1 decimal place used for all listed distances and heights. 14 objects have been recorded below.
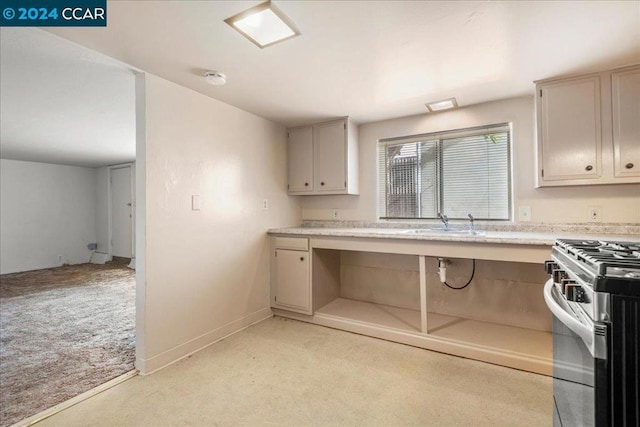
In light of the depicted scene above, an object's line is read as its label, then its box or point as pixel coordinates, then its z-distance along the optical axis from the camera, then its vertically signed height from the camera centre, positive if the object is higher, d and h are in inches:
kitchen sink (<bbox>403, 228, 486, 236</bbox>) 100.1 -7.0
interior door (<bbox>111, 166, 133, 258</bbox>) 236.8 +3.2
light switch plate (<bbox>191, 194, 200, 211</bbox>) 91.2 +4.2
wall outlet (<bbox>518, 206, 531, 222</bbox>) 96.3 -0.8
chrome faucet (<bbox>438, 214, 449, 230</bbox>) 107.0 -3.0
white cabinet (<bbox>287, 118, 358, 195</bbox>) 121.2 +24.2
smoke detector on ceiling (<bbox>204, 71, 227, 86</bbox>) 79.7 +38.9
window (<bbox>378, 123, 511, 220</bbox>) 103.7 +14.8
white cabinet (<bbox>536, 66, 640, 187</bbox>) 76.5 +22.8
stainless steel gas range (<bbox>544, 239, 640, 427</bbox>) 24.8 -12.1
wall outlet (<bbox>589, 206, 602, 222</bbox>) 86.0 -1.3
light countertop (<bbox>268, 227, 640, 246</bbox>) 75.9 -7.2
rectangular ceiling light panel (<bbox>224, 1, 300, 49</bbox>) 55.7 +39.5
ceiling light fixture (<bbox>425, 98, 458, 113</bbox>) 101.7 +39.1
